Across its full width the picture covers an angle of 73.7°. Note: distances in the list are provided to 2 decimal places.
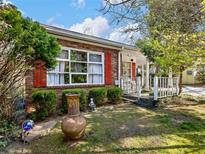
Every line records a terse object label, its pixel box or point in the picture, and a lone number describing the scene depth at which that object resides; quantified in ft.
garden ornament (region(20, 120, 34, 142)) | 12.57
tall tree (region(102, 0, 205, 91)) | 14.31
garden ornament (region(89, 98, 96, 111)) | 20.91
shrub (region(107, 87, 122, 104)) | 25.31
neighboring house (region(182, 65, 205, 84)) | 63.02
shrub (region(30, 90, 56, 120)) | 17.39
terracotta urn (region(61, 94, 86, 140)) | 12.32
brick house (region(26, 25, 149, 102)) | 19.77
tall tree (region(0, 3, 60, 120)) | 12.54
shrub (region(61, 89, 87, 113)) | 20.15
